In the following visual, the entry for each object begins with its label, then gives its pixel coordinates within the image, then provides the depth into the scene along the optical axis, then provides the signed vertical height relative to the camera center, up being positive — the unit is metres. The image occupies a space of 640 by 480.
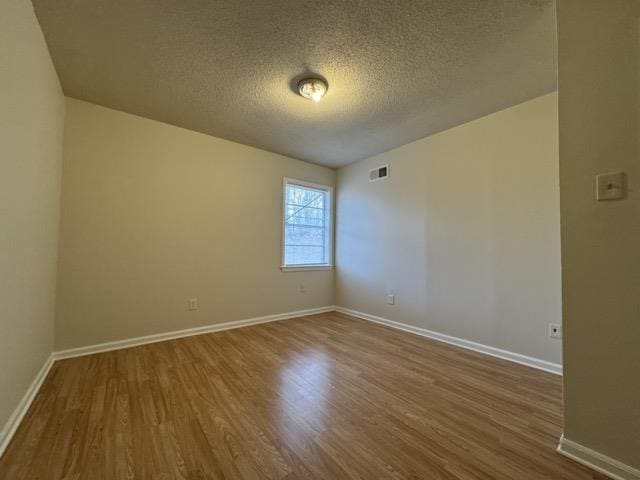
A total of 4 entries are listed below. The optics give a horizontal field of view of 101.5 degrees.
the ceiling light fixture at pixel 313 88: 2.10 +1.30
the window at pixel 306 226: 3.95 +0.31
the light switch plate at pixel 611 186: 1.17 +0.28
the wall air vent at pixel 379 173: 3.65 +1.04
